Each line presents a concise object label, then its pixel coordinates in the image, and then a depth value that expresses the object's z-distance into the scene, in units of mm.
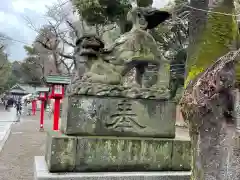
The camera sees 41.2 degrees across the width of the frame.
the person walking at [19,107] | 32456
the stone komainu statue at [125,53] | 5356
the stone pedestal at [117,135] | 4797
